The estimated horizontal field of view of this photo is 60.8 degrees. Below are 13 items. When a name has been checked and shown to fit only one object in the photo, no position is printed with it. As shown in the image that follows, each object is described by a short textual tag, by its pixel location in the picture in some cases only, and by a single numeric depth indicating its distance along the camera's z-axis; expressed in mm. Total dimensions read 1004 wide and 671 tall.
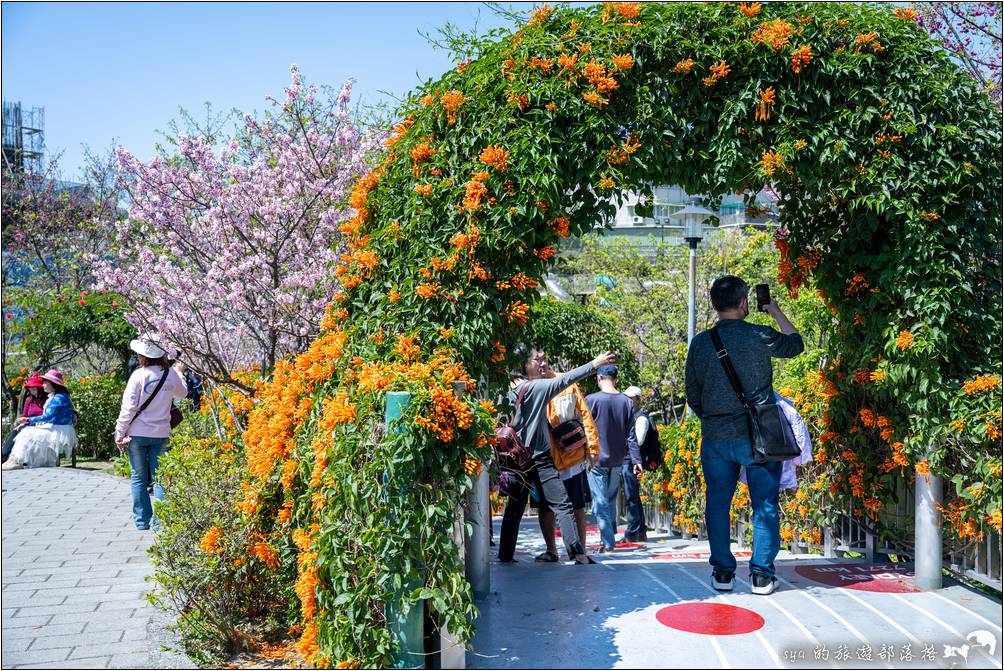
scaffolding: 20250
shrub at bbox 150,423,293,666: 4219
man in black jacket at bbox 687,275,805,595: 4766
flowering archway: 4223
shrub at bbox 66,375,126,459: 13734
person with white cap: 8094
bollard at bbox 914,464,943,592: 4879
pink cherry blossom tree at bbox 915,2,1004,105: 9102
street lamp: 10969
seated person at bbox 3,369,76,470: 11516
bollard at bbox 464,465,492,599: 4715
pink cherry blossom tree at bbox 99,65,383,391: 7141
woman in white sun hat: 7438
